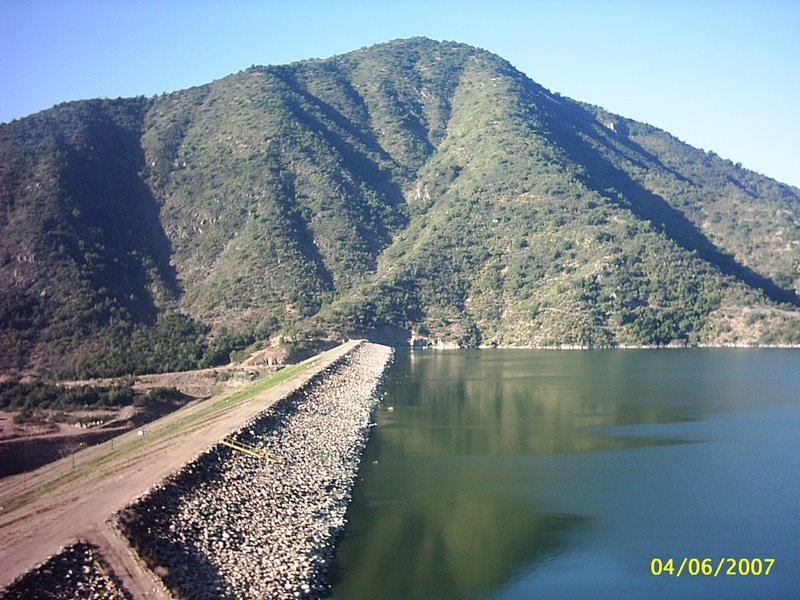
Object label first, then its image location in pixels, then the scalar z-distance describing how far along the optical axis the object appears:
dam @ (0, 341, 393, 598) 18.06
